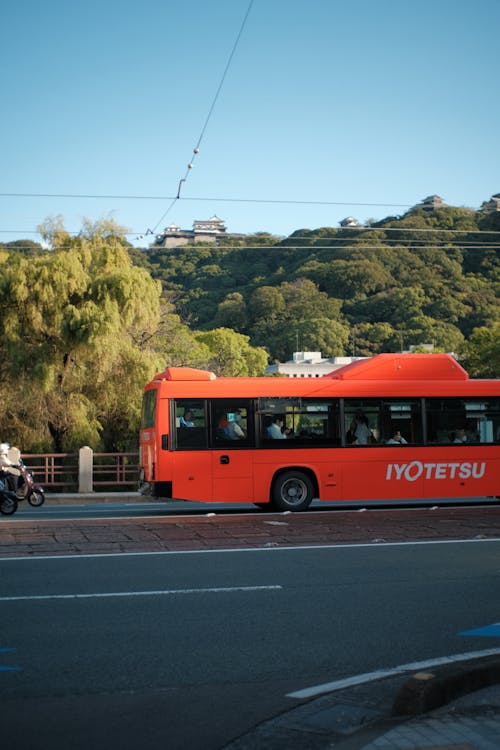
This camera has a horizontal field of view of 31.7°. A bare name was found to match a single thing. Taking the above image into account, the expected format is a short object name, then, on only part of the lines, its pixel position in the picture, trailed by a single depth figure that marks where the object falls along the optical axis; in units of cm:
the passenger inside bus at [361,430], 1894
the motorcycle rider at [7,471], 1881
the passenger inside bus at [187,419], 1850
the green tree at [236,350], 10112
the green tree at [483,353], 6894
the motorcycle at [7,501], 1844
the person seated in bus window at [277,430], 1866
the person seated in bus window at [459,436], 1941
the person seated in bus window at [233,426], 1852
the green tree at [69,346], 2961
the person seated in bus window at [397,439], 1906
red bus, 1833
